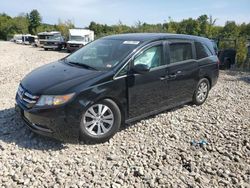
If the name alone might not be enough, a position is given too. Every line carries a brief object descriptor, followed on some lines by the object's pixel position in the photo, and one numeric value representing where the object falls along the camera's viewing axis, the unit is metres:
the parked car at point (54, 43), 20.76
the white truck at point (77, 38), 18.35
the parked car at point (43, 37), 22.01
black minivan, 2.97
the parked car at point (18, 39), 36.36
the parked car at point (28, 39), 33.77
